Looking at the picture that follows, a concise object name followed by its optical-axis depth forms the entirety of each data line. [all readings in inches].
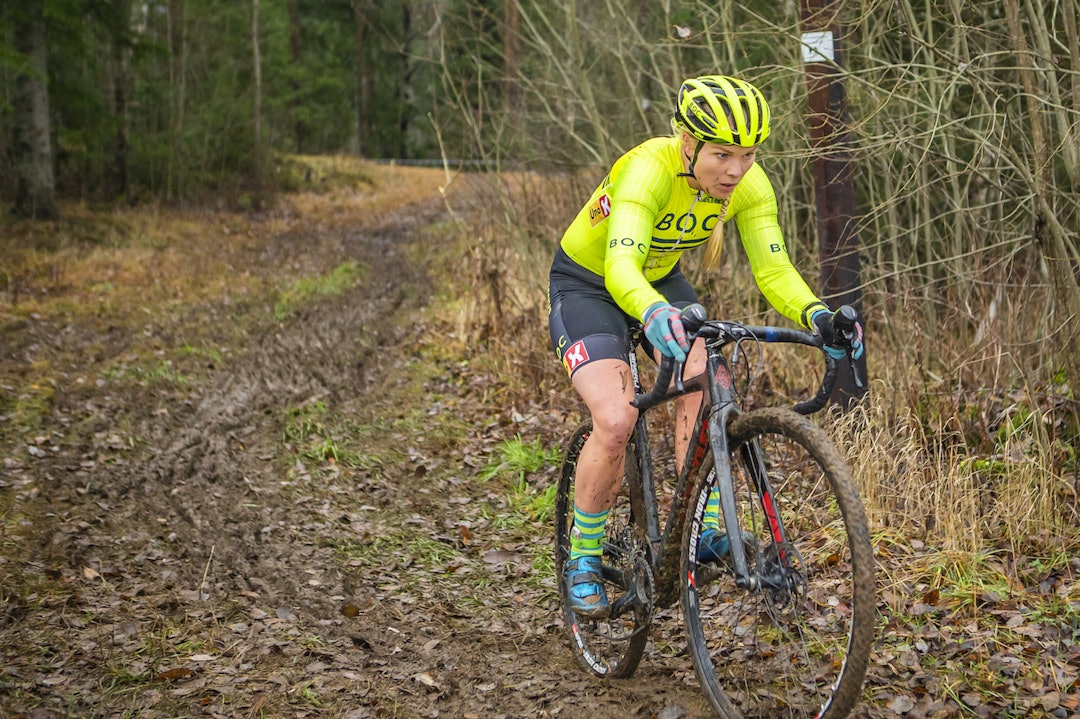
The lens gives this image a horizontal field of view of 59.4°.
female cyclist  144.5
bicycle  120.2
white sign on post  239.6
